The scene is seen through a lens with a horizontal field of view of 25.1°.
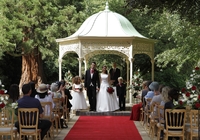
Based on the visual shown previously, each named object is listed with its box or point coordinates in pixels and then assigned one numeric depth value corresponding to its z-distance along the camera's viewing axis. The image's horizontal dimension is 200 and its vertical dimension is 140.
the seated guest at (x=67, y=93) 14.88
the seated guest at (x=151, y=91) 12.69
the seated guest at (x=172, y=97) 9.45
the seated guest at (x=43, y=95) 11.40
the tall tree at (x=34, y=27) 24.98
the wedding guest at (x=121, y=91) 18.44
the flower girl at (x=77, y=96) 17.75
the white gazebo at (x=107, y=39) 19.56
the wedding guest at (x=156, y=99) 11.08
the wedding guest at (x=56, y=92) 13.23
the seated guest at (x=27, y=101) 9.31
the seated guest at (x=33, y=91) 11.76
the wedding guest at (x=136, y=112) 15.85
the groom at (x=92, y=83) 17.78
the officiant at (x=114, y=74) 19.95
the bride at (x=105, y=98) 17.83
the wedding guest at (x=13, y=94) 10.39
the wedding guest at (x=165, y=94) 9.74
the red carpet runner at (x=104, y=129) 11.62
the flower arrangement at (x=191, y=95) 8.86
